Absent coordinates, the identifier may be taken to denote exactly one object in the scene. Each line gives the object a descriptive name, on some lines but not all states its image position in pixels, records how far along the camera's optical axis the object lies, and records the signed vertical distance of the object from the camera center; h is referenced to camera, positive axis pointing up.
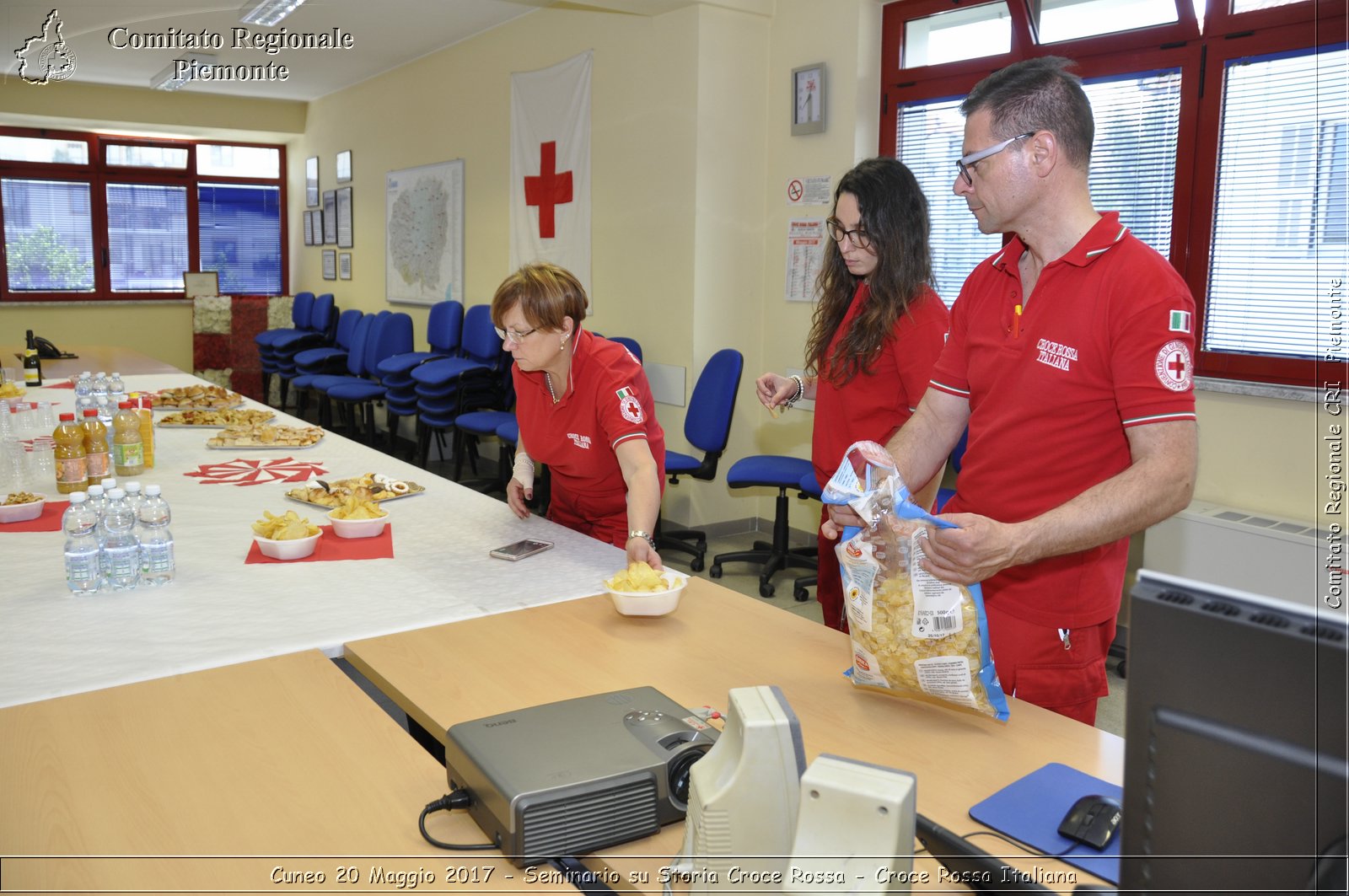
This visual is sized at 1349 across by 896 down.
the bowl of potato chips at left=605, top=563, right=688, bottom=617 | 1.79 -0.50
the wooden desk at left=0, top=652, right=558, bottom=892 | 1.05 -0.58
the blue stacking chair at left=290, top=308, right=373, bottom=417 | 7.99 -0.33
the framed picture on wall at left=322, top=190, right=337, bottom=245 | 9.20 +0.93
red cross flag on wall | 5.84 +0.95
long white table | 1.61 -0.54
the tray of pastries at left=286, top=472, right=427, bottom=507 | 2.62 -0.47
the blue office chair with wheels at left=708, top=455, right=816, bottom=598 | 4.33 -0.87
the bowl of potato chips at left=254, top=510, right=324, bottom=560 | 2.14 -0.49
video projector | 1.07 -0.51
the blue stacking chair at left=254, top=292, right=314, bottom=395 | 8.78 -0.14
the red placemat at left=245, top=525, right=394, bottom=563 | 2.20 -0.53
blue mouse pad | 1.07 -0.57
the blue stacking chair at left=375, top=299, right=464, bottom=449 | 6.63 -0.28
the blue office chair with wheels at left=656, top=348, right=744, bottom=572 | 4.61 -0.45
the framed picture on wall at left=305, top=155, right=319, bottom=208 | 9.59 +1.32
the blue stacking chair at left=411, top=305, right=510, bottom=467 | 6.04 -0.41
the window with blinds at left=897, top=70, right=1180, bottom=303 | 3.64 +0.68
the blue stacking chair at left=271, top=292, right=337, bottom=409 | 8.56 -0.20
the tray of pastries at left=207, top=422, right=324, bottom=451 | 3.42 -0.43
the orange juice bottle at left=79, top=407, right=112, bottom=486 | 2.72 -0.38
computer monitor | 0.61 -0.27
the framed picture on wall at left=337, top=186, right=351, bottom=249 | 8.90 +0.91
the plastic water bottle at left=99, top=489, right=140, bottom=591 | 1.91 -0.45
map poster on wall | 7.23 +0.65
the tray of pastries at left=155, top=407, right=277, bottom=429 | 3.84 -0.41
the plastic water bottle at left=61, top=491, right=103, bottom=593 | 1.87 -0.45
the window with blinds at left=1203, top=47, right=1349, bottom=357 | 3.20 +0.43
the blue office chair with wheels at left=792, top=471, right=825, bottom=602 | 4.12 -1.15
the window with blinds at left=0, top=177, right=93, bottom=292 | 9.30 +0.73
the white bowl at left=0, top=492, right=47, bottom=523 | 2.44 -0.50
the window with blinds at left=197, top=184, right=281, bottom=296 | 10.15 +0.84
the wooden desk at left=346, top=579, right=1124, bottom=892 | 1.27 -0.56
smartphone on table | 2.20 -0.52
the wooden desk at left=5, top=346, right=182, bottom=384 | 5.48 -0.30
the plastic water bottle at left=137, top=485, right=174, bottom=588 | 1.96 -0.46
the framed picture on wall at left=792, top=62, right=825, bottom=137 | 4.72 +1.09
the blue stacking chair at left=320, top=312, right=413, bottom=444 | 7.18 -0.26
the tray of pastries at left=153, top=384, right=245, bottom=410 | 4.25 -0.37
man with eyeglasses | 1.44 -0.09
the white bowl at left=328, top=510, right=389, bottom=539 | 2.30 -0.49
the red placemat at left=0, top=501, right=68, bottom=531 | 2.39 -0.52
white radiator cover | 3.06 -0.73
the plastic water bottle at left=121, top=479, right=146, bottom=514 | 1.94 -0.37
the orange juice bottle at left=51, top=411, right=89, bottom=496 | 2.65 -0.39
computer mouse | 1.08 -0.55
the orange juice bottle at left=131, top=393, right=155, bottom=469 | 3.04 -0.36
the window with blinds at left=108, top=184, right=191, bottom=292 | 9.79 +0.77
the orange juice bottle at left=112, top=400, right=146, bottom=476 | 2.91 -0.39
